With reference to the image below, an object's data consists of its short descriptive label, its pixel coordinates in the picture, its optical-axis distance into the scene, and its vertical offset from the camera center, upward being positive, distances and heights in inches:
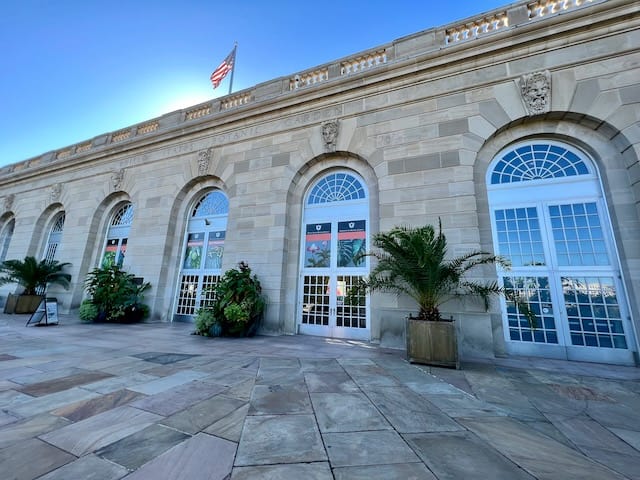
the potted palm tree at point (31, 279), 425.1 +21.5
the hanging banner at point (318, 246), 322.2 +66.2
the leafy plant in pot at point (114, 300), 354.0 -7.5
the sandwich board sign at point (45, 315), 314.0 -27.2
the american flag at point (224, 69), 506.3 +432.7
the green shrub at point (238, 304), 274.1 -7.4
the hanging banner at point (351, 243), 305.6 +67.4
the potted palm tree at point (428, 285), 188.2 +14.6
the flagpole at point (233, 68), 503.6 +434.5
